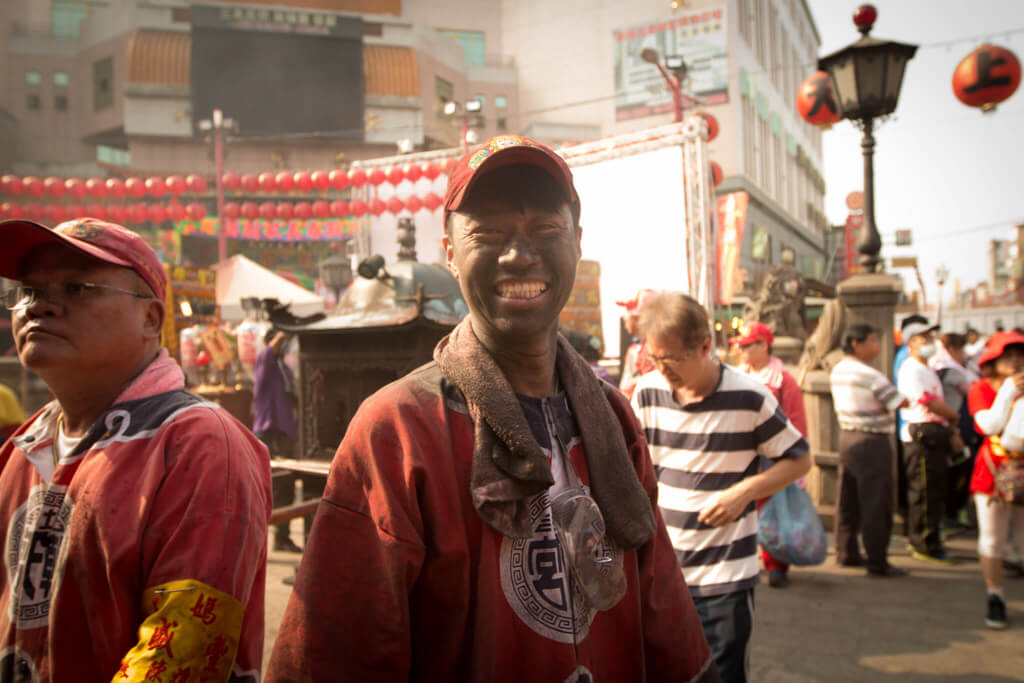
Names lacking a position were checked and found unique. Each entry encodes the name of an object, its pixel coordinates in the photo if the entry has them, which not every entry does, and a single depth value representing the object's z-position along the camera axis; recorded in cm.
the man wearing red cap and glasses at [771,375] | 480
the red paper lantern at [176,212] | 1734
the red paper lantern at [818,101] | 952
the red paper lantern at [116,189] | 1565
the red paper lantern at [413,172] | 1302
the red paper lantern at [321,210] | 1551
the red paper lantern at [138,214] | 1670
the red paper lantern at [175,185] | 1611
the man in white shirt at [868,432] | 545
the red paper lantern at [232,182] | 1603
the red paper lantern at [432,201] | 1307
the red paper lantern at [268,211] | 1678
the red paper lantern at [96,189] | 1586
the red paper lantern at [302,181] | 1546
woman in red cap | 448
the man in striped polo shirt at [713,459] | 279
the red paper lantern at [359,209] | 1381
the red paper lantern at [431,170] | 1302
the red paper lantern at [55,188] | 1553
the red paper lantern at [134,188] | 1558
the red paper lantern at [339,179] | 1415
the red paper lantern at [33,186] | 1530
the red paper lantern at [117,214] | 1678
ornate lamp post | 643
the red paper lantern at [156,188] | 1625
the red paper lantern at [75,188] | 1570
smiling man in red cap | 124
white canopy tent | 1384
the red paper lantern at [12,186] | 1515
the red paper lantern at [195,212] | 1719
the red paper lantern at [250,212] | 1653
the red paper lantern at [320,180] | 1473
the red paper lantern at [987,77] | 859
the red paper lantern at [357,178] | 1359
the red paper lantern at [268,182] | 1577
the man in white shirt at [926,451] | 598
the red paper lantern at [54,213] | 1686
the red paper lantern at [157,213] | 1706
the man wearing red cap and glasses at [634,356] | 518
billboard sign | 2798
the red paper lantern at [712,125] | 1408
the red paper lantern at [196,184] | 1562
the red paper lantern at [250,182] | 1541
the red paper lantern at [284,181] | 1566
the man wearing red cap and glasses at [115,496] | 138
